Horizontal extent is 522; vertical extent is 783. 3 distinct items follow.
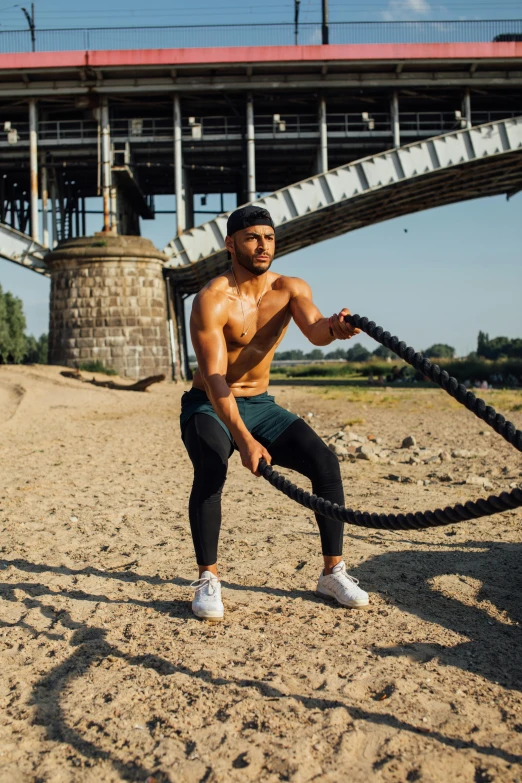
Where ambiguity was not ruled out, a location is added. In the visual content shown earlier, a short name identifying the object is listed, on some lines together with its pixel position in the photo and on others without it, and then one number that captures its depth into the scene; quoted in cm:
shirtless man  384
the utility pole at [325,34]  3036
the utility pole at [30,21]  2977
